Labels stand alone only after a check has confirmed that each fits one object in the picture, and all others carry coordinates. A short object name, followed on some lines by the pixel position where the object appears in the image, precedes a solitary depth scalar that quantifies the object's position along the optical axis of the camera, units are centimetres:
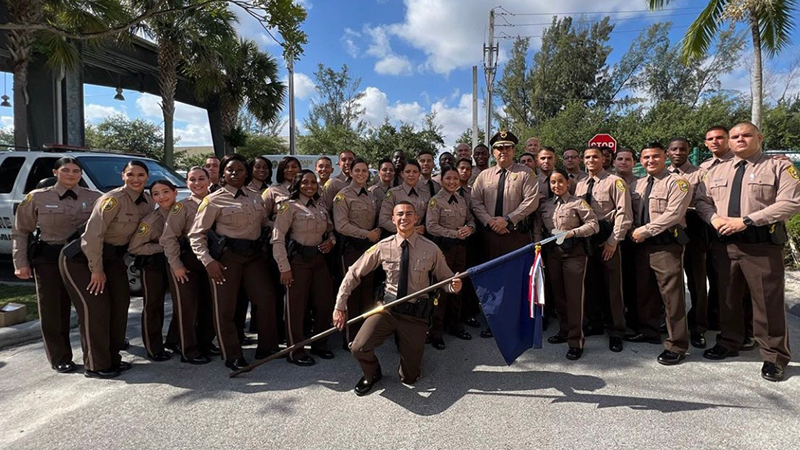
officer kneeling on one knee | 351
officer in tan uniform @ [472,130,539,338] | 473
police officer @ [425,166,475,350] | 459
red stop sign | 1055
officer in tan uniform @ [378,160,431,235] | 465
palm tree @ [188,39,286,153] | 1727
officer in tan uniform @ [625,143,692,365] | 394
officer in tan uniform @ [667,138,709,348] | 437
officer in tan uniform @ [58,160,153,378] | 360
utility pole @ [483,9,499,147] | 2023
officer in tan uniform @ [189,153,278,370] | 382
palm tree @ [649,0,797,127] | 889
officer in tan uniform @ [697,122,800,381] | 351
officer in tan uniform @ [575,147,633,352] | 421
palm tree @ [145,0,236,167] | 1362
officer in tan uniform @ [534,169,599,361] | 416
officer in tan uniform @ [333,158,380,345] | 442
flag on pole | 347
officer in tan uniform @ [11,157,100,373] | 374
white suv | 644
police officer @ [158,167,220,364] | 388
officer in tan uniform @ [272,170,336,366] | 398
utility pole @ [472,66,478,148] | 1956
